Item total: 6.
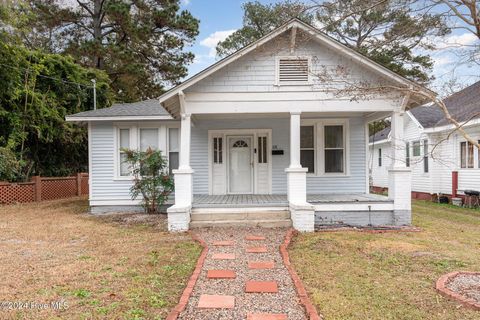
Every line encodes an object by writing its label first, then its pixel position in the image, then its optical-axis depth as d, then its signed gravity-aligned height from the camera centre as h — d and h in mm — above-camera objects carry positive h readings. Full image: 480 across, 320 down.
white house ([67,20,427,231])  8297 +618
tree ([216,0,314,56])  23406 +8861
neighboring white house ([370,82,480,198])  12898 +518
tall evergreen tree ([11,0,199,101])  20844 +7775
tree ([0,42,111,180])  14156 +2245
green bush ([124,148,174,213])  9812 -446
